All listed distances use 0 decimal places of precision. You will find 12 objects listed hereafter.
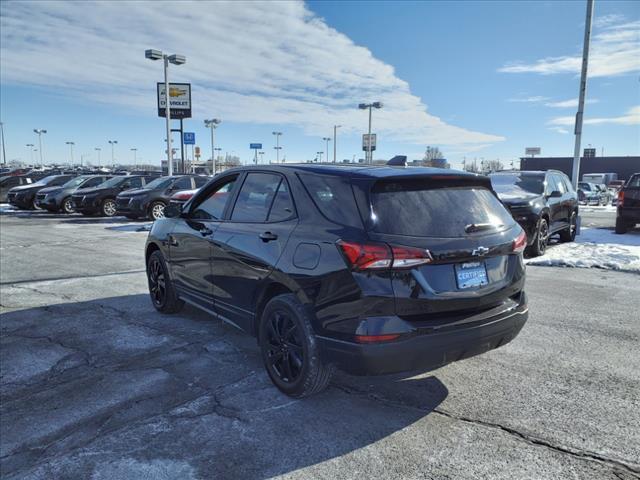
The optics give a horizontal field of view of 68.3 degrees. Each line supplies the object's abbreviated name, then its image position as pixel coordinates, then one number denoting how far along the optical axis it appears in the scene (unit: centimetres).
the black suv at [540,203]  917
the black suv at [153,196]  1744
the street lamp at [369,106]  3513
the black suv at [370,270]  297
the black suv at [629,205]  1275
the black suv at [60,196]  2081
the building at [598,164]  7619
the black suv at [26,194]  2270
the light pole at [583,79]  1479
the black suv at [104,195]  1986
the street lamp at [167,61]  2011
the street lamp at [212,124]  5219
